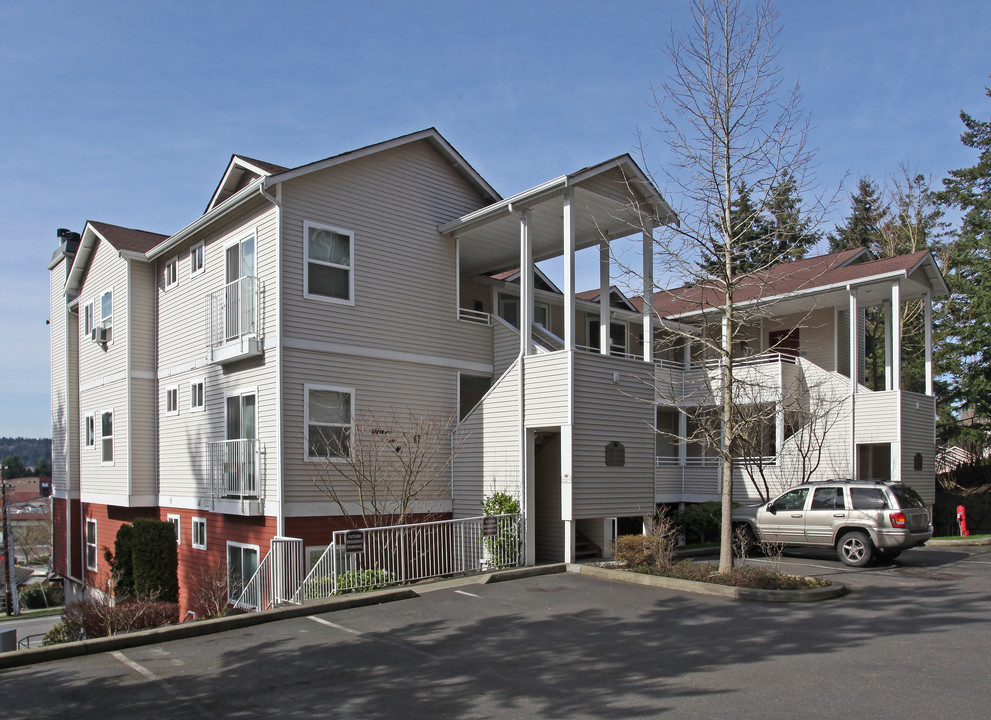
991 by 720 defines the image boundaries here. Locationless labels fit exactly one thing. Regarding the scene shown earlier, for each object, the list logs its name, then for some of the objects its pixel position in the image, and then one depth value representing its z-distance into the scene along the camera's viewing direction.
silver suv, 15.30
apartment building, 15.99
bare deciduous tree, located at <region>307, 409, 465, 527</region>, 16.28
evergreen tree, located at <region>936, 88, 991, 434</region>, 28.12
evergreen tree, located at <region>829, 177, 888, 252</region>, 43.67
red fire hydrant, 22.83
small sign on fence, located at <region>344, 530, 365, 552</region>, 12.96
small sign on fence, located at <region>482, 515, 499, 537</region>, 15.24
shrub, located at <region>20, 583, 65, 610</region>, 41.28
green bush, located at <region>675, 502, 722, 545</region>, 21.56
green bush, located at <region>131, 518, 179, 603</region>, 17.92
